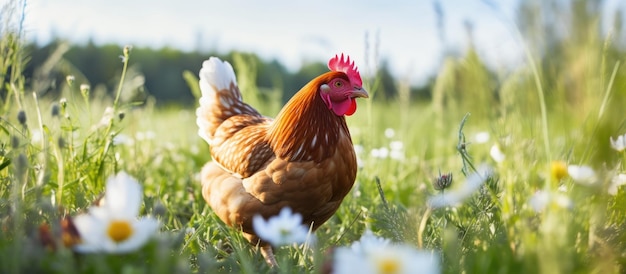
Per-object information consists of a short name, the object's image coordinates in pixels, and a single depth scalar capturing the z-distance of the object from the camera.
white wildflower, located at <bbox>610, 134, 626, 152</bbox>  1.72
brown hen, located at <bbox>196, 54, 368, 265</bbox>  1.78
